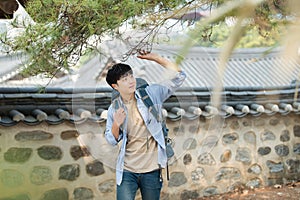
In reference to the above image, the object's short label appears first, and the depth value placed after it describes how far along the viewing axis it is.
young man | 2.66
